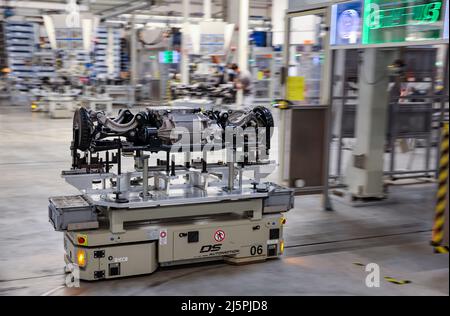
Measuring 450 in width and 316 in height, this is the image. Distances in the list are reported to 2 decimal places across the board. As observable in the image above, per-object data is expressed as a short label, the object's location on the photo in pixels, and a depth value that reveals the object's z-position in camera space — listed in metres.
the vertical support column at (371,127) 7.06
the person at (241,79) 14.95
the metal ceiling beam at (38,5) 17.47
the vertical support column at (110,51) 20.11
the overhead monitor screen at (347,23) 6.19
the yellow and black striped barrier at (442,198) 4.12
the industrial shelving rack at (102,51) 20.80
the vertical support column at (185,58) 17.28
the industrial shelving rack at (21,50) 20.17
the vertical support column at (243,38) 15.69
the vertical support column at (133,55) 20.28
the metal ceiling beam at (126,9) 17.52
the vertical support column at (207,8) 18.23
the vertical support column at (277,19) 20.46
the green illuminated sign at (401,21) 5.23
